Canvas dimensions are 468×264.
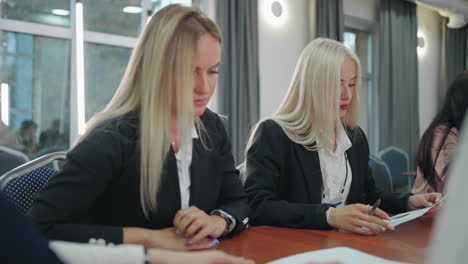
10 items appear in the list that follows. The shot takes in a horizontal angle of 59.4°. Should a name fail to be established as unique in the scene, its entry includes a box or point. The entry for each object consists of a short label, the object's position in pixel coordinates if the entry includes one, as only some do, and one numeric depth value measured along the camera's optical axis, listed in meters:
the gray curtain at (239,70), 4.50
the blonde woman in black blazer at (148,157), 0.99
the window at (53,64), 3.79
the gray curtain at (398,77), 6.33
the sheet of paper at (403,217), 1.26
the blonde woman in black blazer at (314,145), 1.59
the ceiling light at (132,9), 4.43
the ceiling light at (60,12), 3.97
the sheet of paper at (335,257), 0.86
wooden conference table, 0.96
